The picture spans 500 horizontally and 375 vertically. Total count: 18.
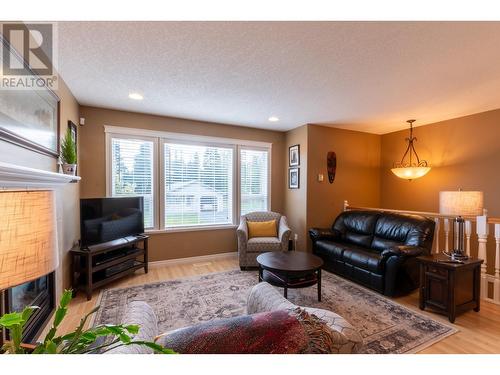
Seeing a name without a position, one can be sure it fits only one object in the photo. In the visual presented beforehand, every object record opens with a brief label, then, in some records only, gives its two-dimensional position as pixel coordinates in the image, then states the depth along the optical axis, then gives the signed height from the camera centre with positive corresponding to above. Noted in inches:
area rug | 81.3 -53.9
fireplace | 64.5 -39.1
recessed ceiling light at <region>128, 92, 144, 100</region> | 114.0 +46.8
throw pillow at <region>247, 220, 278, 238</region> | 158.4 -30.2
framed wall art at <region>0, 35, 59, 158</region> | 57.3 +21.1
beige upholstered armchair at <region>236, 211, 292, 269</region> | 145.9 -38.6
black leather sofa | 111.4 -35.8
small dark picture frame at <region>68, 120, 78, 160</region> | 112.2 +29.1
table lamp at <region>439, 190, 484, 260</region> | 91.5 -8.8
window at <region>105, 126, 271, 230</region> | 144.2 +7.4
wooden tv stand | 107.1 -39.3
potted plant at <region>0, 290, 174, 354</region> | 25.4 -17.9
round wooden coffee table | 98.0 -36.7
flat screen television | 110.8 -17.5
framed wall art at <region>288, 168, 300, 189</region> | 176.3 +6.3
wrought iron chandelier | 156.1 +16.8
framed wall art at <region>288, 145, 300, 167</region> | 176.9 +24.2
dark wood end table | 91.6 -42.0
